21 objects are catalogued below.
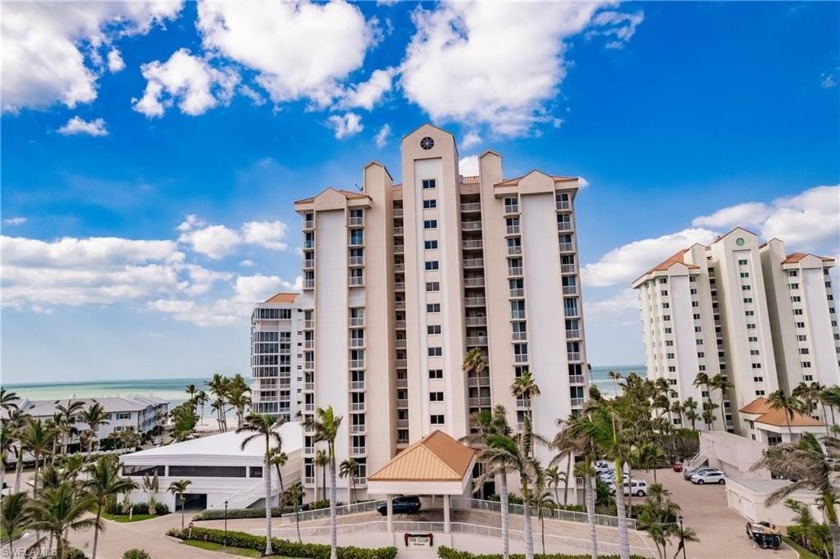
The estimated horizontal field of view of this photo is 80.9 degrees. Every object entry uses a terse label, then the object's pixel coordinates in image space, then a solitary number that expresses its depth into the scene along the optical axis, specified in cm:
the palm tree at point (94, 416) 5125
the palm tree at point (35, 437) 3903
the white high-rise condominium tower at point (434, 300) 4656
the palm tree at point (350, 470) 4384
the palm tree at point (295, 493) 3900
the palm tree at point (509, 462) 2555
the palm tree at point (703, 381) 7050
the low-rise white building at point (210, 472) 4662
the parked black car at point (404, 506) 3772
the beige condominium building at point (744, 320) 7169
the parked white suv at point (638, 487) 4690
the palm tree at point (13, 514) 2630
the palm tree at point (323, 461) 4039
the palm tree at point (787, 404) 5356
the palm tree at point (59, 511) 2473
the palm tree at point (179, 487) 4656
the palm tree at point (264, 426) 3528
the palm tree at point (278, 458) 4019
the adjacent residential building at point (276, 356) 9238
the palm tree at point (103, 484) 2753
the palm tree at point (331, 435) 3150
